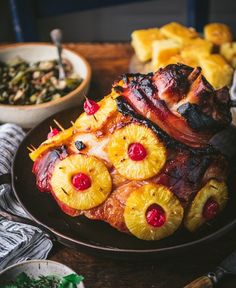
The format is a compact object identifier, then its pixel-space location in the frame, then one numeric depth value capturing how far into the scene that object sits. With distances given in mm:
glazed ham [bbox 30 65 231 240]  1093
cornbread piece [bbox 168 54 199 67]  1673
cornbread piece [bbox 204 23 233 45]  1878
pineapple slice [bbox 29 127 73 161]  1213
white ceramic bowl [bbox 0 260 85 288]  1011
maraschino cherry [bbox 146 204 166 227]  1074
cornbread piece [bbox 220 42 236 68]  1789
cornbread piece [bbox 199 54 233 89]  1648
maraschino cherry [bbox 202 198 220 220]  1127
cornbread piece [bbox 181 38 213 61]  1736
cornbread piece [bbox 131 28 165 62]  1822
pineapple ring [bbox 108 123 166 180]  1092
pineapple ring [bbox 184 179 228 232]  1120
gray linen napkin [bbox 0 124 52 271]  1207
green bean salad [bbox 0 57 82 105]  1682
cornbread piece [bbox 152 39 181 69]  1726
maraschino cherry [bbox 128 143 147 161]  1086
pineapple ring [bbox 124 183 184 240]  1080
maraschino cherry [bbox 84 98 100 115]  1188
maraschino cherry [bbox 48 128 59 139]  1290
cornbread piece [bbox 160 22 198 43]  1843
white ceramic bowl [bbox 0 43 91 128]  1555
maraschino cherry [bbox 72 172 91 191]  1097
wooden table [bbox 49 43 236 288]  1161
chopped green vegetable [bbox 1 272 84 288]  1011
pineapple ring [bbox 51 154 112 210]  1108
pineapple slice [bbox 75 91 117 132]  1165
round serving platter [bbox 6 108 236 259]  1080
